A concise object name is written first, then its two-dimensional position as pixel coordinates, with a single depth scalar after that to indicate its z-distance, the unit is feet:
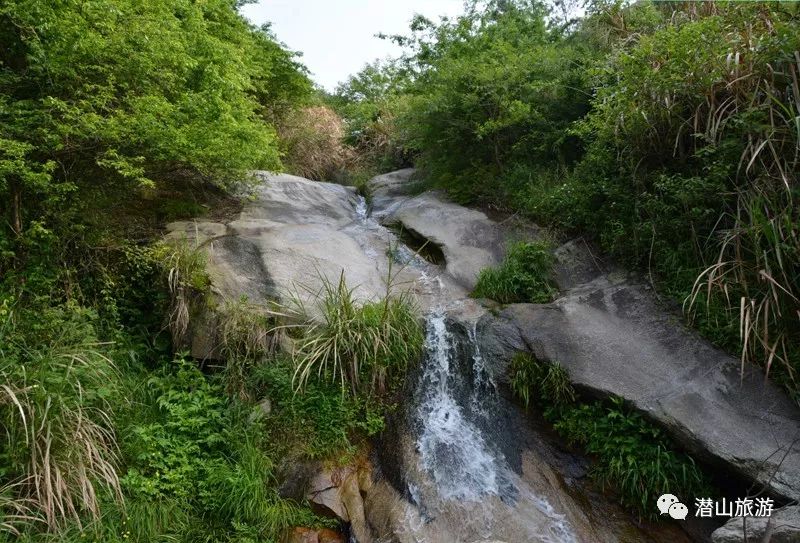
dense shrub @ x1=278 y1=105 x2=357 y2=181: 34.99
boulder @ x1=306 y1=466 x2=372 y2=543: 12.51
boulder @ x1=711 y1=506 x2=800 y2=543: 9.67
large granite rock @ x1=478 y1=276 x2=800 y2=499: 11.88
